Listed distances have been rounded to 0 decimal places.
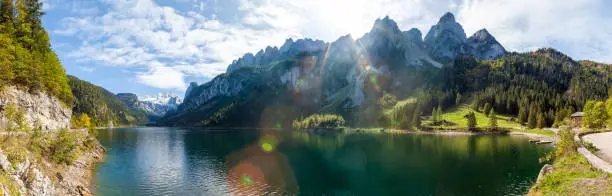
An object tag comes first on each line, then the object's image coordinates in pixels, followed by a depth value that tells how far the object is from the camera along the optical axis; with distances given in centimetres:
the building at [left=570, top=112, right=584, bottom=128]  15665
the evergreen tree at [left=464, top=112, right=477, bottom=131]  18425
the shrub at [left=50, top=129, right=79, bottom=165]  5219
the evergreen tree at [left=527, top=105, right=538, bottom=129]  17250
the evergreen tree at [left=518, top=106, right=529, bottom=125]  18536
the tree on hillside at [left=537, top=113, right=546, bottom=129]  16550
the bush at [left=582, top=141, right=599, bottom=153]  5544
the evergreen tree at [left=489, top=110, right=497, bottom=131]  17646
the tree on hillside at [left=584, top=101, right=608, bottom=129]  12388
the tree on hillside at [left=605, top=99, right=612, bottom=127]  10890
